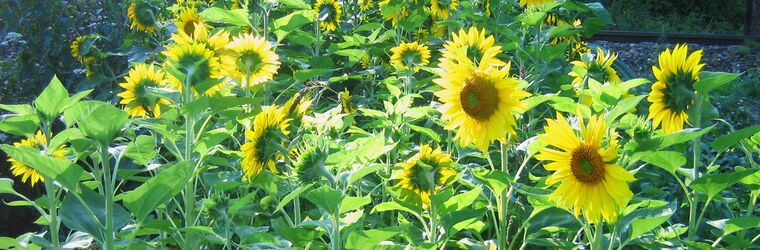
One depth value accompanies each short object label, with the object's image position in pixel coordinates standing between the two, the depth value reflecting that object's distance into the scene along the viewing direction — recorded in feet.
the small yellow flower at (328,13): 10.46
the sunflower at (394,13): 10.43
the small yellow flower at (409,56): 8.77
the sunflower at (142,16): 11.18
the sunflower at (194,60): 5.35
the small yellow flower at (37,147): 5.96
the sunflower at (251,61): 6.05
